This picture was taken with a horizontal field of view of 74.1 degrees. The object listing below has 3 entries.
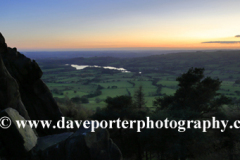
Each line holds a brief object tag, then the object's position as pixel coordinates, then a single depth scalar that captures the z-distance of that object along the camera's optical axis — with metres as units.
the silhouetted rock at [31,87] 14.16
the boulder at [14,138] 7.54
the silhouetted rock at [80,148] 7.72
